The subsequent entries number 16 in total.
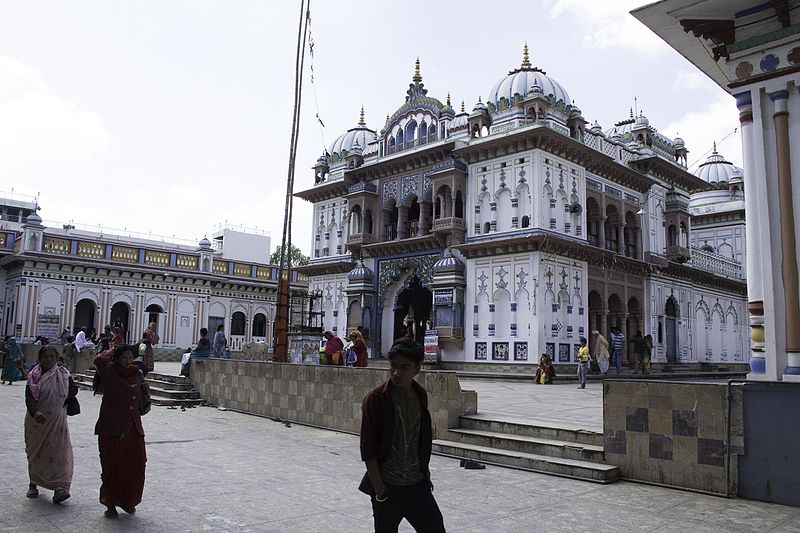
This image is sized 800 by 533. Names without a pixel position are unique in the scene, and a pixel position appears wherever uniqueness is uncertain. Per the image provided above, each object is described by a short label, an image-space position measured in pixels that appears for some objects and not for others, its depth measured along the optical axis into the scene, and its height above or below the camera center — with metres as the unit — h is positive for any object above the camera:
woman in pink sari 6.08 -0.84
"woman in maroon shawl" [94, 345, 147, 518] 5.63 -0.80
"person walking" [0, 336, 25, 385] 20.53 -0.74
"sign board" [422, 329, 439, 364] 22.78 +0.09
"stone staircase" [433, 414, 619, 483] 7.67 -1.23
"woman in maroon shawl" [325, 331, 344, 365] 13.71 +0.00
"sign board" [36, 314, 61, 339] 31.27 +0.74
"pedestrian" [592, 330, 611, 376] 18.27 -0.01
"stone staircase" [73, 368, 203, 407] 15.62 -1.16
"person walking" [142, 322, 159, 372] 18.48 -0.03
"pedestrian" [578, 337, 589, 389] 17.14 -0.18
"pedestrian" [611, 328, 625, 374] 21.62 +0.36
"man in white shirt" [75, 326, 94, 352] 23.47 +0.01
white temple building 21.98 +4.66
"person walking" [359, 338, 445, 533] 3.63 -0.57
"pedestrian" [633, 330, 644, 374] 22.85 +0.26
